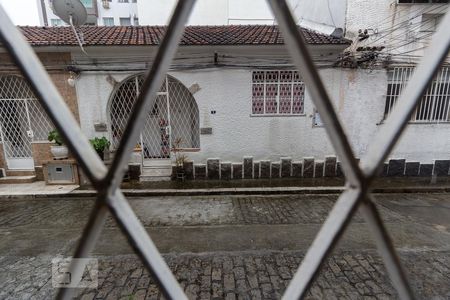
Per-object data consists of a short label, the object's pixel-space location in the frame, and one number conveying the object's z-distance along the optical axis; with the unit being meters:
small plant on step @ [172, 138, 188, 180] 7.02
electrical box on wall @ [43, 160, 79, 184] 6.57
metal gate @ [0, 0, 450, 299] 0.56
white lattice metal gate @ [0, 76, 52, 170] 6.87
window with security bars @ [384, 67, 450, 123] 6.70
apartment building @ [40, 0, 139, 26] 22.76
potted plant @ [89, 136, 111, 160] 6.47
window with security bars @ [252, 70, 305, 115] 6.84
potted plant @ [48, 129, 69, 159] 6.51
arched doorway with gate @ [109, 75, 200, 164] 7.23
